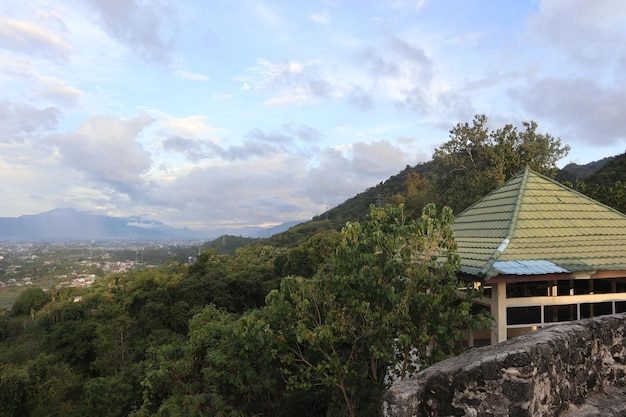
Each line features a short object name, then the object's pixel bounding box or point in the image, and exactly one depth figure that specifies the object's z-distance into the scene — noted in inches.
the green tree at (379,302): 196.9
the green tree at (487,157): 697.0
